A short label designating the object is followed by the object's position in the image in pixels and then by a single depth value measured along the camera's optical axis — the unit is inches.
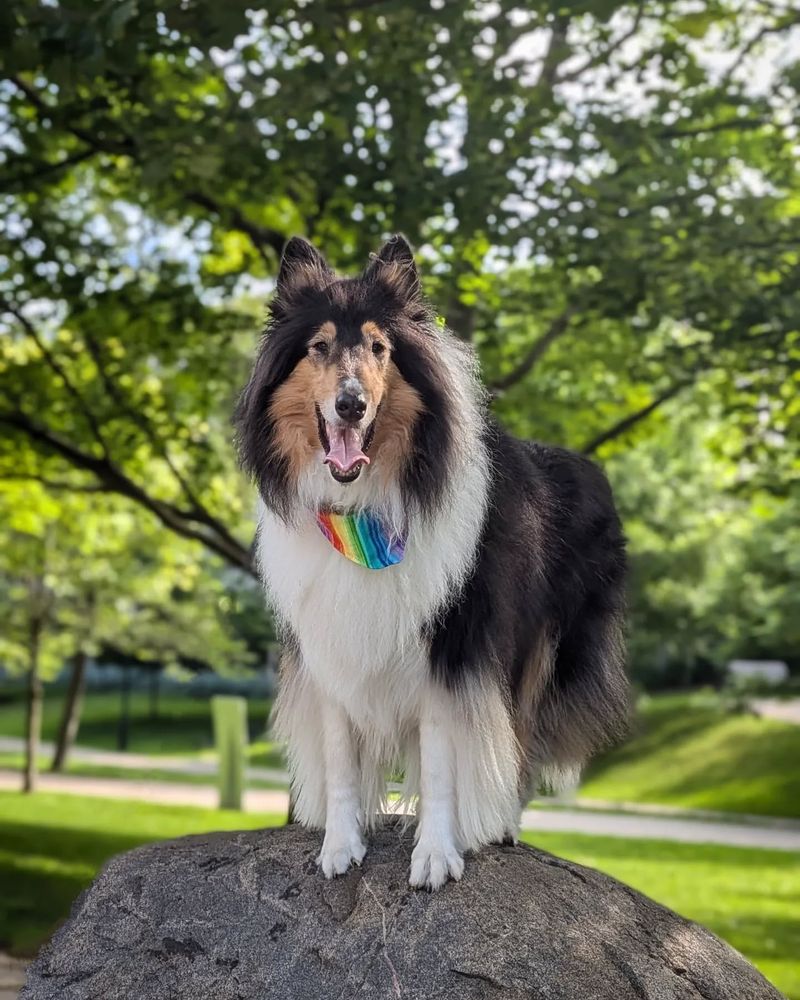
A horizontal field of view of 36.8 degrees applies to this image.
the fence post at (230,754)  711.1
